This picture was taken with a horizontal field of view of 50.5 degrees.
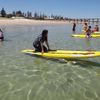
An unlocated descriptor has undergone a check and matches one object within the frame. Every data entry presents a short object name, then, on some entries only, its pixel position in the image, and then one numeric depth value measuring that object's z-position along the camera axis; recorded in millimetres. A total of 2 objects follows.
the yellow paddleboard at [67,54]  5773
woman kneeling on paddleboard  6331
